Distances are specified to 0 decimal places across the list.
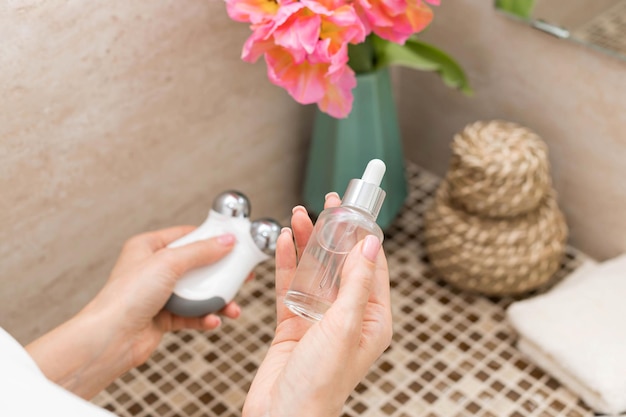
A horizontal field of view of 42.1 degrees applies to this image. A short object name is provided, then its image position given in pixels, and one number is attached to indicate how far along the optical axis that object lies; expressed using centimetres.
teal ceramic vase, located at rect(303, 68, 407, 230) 112
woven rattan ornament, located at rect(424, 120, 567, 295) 107
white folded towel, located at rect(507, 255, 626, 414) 99
